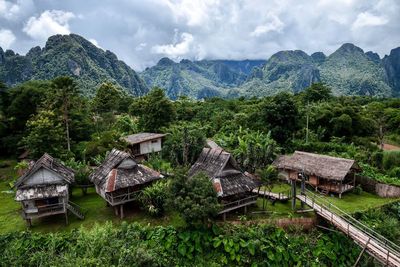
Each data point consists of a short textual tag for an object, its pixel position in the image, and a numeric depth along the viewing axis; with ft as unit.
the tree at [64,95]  114.62
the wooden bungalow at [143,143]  122.65
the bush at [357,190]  96.17
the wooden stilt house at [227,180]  74.84
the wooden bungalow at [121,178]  75.20
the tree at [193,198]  64.39
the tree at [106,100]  187.01
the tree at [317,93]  216.95
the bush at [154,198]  73.97
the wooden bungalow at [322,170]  92.22
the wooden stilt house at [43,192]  74.08
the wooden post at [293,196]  80.66
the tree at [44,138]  102.63
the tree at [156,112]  147.67
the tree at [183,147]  111.14
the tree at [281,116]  128.98
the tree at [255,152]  107.24
